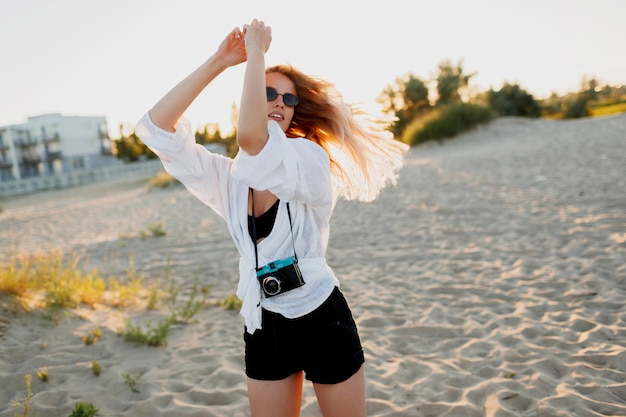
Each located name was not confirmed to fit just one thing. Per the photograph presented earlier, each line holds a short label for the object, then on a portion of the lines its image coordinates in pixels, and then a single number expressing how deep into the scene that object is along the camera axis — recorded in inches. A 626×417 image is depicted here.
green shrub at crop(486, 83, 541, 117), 1197.1
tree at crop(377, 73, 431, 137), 1227.9
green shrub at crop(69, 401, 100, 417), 110.1
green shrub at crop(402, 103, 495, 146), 847.7
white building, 2279.8
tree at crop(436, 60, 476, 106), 1236.5
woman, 66.4
